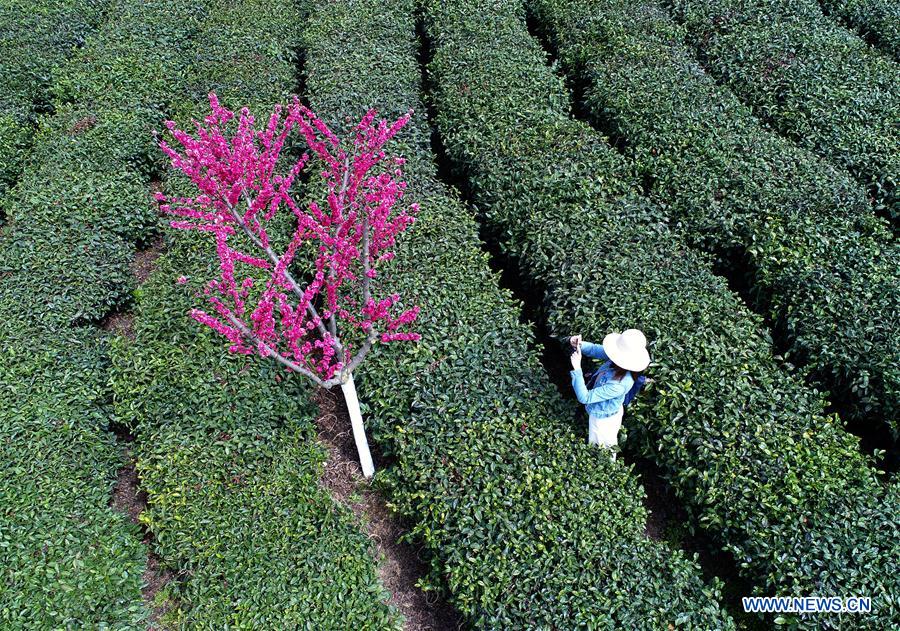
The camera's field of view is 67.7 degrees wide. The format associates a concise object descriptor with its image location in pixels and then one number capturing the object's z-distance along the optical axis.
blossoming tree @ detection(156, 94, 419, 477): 5.09
